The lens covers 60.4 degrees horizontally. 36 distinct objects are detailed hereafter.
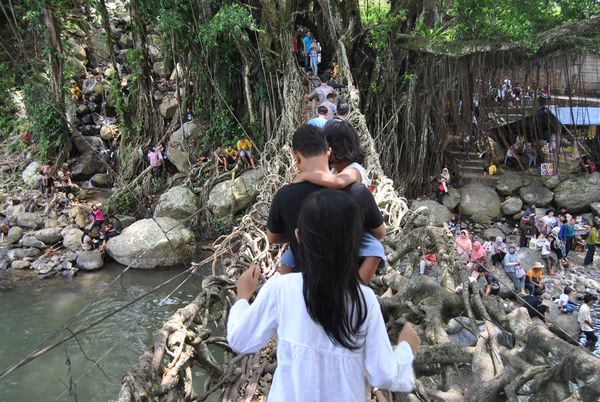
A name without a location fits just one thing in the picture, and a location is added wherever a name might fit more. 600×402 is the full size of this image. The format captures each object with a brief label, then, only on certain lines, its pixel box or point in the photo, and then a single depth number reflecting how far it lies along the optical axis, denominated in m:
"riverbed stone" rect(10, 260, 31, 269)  8.27
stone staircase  9.93
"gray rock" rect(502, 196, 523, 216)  9.46
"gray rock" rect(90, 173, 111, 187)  10.90
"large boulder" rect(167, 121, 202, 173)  10.03
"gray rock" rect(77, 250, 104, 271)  8.17
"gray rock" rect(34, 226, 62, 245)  8.92
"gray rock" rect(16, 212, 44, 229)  9.37
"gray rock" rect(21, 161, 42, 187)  10.56
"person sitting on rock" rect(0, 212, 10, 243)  9.22
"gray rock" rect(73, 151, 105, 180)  11.01
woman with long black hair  0.88
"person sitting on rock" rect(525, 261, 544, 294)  6.70
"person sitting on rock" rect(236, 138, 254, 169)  9.13
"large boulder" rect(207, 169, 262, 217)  8.70
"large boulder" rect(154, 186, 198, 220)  8.95
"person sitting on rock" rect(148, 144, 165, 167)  9.95
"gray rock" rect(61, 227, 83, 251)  8.73
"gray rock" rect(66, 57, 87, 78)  11.80
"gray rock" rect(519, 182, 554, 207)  9.49
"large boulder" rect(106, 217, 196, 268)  8.08
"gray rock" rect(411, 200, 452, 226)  8.88
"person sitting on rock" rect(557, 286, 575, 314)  6.22
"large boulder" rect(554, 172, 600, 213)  9.30
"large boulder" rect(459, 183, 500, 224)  9.41
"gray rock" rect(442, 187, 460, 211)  9.37
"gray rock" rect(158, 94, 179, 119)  10.55
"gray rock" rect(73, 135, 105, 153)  11.18
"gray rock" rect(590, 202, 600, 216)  9.11
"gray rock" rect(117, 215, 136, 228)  9.28
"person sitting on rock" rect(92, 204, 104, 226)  8.73
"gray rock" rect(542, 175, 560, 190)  9.60
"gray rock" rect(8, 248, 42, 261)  8.48
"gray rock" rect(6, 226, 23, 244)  9.04
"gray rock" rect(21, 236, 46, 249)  8.77
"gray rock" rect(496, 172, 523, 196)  9.76
